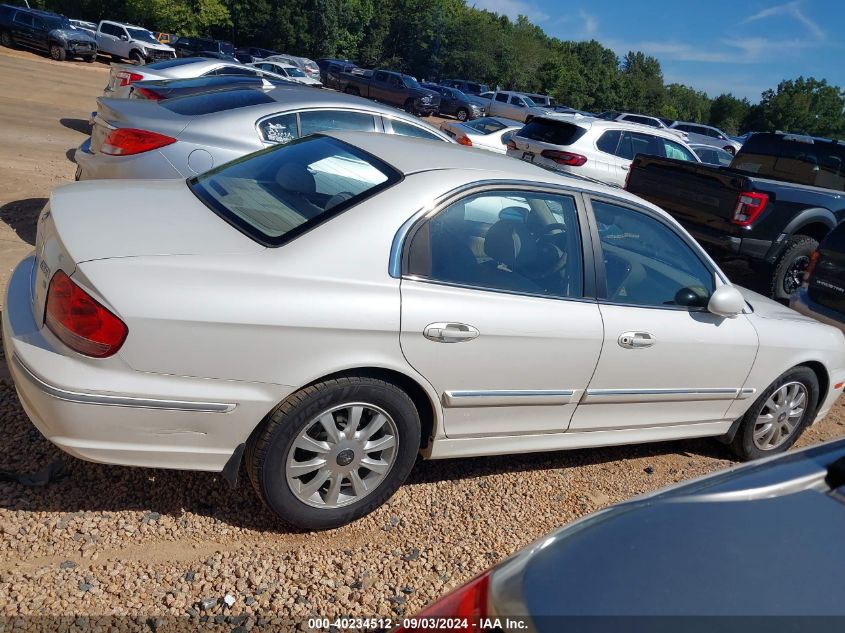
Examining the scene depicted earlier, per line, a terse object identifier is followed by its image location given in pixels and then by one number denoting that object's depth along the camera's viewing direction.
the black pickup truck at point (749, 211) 7.38
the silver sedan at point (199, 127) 5.53
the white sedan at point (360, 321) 2.55
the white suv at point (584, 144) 10.89
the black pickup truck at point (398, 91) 31.31
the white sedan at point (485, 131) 13.81
